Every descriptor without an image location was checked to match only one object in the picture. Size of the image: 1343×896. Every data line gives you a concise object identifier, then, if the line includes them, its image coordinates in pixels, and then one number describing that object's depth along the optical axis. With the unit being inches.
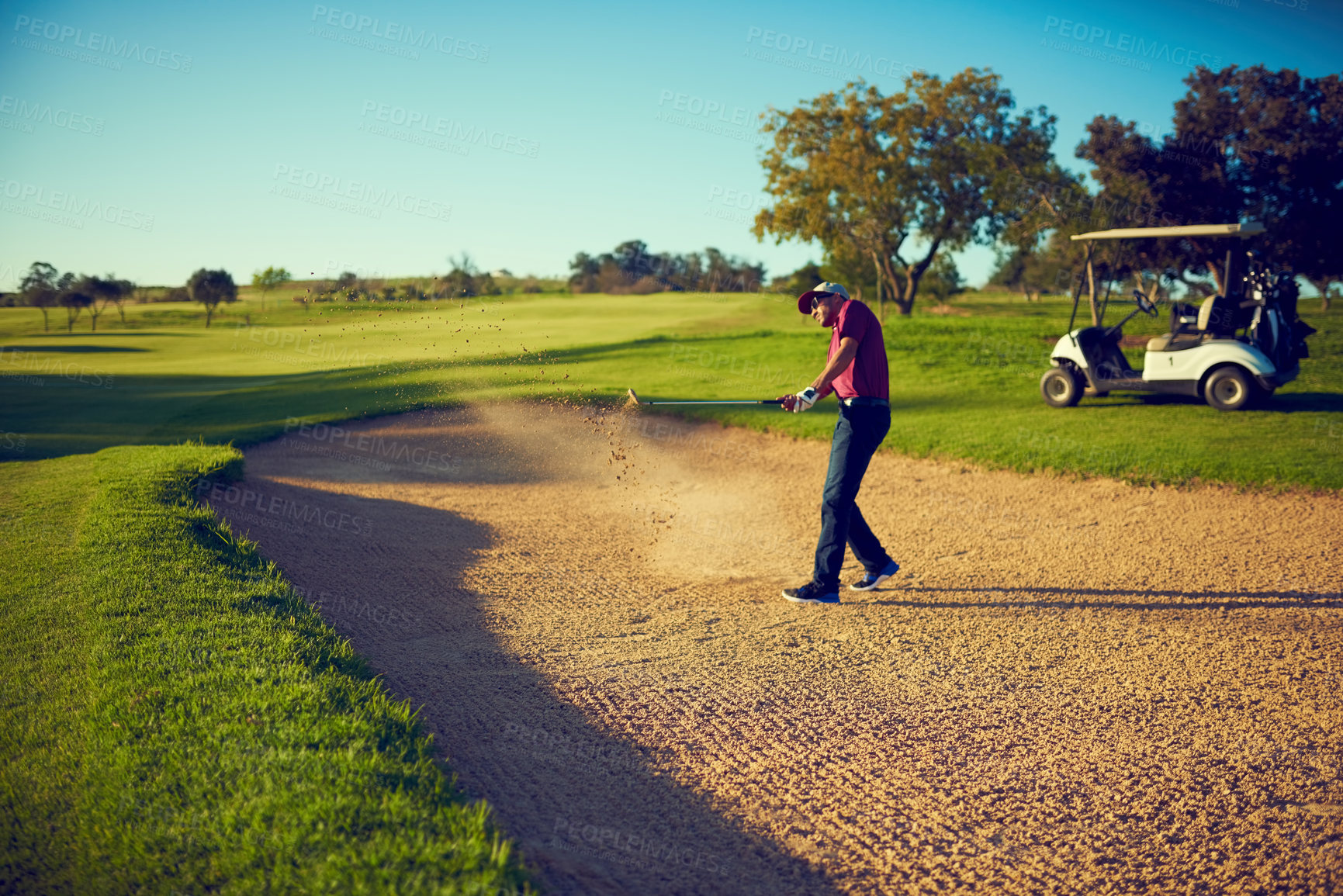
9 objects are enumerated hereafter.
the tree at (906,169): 1330.0
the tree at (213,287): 1641.2
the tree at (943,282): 2202.3
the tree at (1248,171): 877.2
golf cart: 480.4
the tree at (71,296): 1475.1
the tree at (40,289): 1387.8
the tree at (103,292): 1557.6
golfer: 238.7
